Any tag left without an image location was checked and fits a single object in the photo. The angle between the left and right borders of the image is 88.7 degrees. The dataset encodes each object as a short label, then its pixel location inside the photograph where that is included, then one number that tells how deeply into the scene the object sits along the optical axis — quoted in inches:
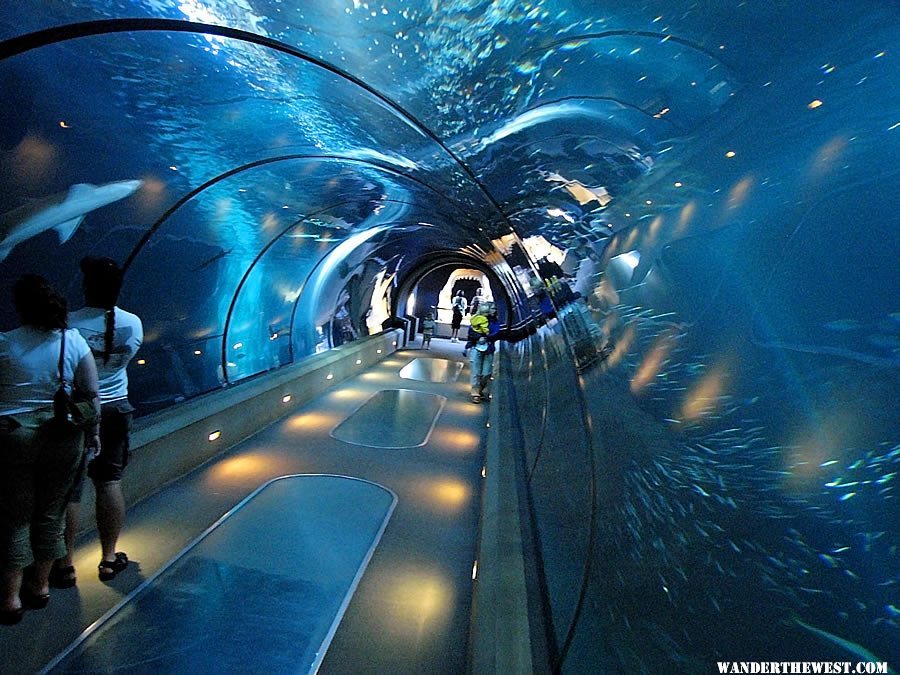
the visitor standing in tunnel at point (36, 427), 100.9
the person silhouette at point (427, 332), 733.7
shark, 152.3
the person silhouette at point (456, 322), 844.6
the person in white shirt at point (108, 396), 121.1
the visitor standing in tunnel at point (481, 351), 413.7
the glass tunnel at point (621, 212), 42.0
